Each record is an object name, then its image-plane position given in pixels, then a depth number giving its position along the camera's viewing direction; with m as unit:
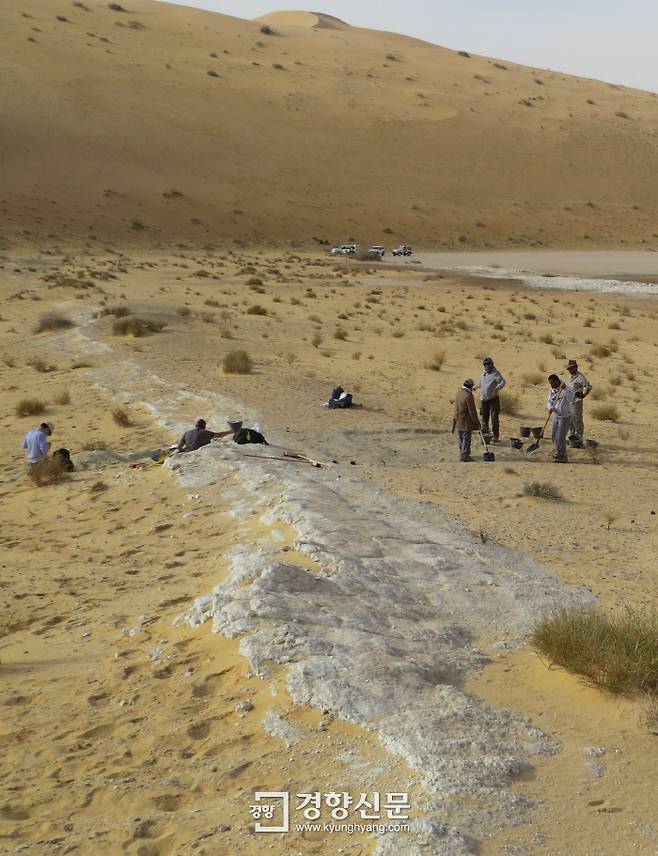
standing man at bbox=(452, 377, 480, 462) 13.75
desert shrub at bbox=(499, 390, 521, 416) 17.80
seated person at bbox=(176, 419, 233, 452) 12.92
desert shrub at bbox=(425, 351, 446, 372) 22.00
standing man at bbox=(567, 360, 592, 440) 14.82
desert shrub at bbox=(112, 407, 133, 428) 15.63
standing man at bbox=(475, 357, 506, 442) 14.95
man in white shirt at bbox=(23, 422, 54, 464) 13.32
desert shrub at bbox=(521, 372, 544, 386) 20.75
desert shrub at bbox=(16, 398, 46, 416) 17.28
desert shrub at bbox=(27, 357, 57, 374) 20.94
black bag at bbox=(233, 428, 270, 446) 13.34
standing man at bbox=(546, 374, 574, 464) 13.82
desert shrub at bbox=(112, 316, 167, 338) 24.22
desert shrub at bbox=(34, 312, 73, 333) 26.12
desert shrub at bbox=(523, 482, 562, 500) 11.77
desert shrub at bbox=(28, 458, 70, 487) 12.84
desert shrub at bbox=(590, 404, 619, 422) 17.36
